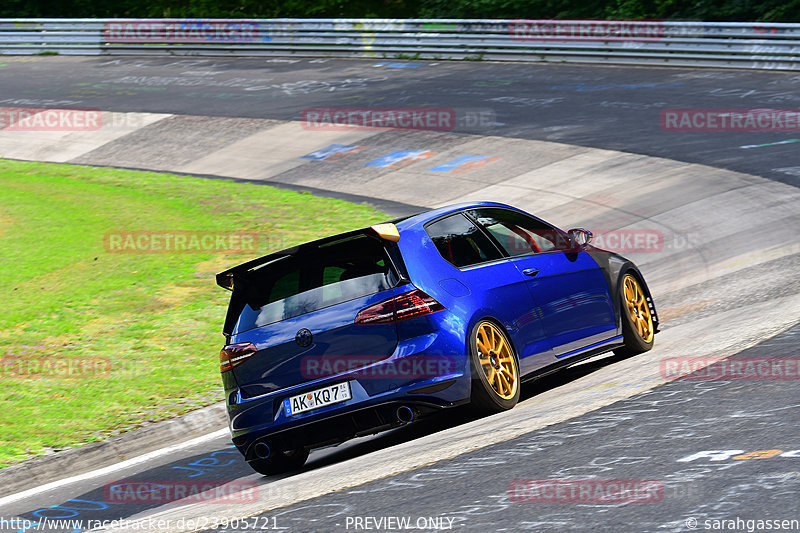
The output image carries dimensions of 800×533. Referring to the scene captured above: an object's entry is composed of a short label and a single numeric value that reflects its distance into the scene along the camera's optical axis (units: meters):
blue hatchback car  13.50
